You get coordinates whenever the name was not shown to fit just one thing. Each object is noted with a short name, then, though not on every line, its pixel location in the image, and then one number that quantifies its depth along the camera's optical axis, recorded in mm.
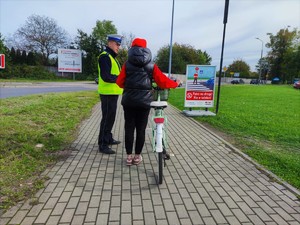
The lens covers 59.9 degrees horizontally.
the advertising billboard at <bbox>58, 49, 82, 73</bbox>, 47688
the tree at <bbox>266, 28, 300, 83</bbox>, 69000
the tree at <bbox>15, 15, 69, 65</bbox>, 51406
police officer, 4492
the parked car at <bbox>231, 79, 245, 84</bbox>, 65500
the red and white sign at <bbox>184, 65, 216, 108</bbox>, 9516
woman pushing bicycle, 3691
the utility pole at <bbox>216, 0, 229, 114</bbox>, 8789
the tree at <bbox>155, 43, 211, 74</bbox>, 56688
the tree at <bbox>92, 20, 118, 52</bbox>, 57625
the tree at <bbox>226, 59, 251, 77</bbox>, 97125
